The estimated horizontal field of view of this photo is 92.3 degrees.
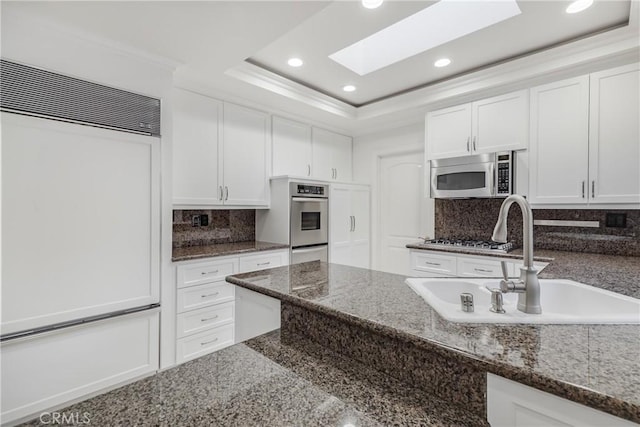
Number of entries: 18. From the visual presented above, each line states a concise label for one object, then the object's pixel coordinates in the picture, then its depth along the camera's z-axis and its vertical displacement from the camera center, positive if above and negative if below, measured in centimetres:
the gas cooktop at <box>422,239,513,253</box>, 272 -30
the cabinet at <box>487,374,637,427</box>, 61 -42
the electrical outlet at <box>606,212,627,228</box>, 251 -5
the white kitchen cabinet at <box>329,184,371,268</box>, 373 -16
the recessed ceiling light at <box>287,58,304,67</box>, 263 +130
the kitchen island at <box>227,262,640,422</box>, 63 -34
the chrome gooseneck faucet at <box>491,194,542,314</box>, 99 -22
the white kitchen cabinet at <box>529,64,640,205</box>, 227 +58
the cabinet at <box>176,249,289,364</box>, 246 -78
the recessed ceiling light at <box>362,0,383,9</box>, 182 +125
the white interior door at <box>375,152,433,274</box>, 391 +6
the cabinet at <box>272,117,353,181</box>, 353 +77
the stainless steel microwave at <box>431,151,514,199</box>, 276 +35
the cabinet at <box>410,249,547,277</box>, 257 -46
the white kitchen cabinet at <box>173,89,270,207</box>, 273 +57
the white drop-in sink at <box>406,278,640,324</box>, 98 -34
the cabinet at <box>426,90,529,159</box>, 274 +83
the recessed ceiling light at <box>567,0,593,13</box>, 191 +131
